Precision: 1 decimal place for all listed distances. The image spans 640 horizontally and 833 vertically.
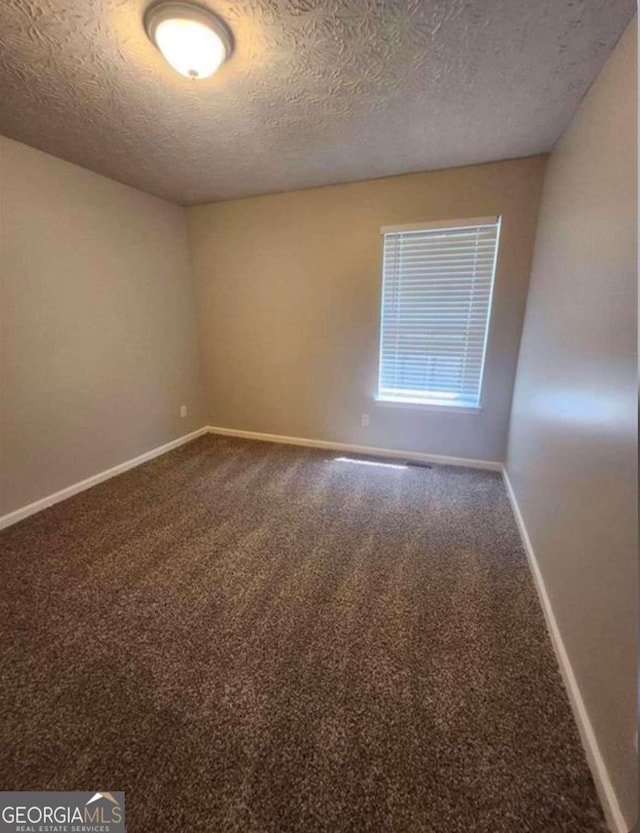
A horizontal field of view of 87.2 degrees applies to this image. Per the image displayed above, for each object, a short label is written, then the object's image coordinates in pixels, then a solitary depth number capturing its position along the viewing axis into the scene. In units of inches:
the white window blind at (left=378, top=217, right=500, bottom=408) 105.3
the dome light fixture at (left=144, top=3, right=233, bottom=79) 47.8
